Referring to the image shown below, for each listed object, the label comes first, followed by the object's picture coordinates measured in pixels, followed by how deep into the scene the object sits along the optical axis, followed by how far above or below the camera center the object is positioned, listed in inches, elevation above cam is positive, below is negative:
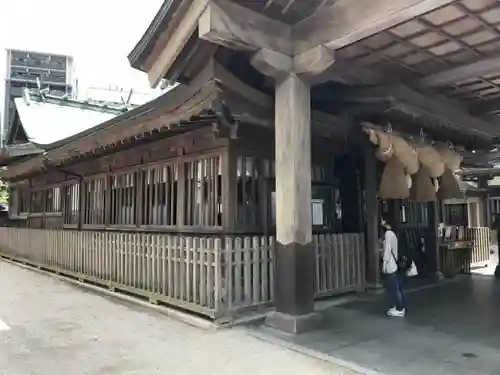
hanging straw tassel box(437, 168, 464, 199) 374.6 +27.6
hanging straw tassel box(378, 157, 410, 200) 334.0 +28.1
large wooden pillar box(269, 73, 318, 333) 233.8 +7.0
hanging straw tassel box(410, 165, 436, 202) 356.2 +25.0
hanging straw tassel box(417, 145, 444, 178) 334.0 +44.6
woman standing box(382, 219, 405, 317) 270.7 -33.2
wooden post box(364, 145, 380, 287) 358.3 +0.1
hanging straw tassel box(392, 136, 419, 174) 311.3 +46.3
